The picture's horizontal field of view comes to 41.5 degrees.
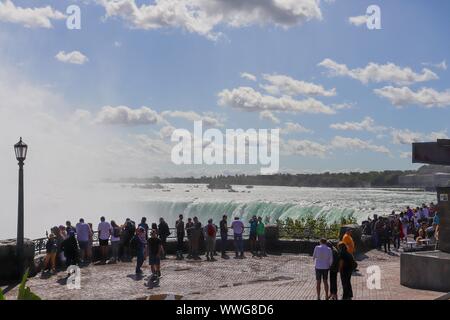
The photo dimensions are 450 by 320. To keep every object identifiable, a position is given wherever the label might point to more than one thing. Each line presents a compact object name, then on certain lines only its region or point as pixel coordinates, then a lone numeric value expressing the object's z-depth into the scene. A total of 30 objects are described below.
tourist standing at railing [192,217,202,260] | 18.86
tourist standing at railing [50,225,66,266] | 16.14
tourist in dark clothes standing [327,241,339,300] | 11.64
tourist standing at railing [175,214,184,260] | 18.91
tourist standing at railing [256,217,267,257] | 19.48
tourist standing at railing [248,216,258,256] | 19.77
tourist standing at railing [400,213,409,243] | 21.96
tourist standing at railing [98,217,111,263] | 17.61
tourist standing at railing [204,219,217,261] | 18.61
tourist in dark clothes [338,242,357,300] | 11.59
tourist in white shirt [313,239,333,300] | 11.69
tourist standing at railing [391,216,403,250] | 21.09
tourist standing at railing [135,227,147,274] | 15.59
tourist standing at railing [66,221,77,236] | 16.60
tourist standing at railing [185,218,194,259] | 18.88
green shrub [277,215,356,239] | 21.34
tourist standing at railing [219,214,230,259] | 19.83
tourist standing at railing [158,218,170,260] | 18.20
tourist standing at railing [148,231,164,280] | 14.80
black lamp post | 13.70
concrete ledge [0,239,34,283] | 14.44
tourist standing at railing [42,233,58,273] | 15.74
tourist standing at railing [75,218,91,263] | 17.02
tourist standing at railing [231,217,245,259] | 19.12
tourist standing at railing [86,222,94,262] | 17.39
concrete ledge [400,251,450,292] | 12.64
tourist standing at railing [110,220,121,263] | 17.59
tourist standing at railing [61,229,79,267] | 16.02
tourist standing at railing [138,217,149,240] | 17.86
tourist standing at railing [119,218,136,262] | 18.00
